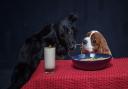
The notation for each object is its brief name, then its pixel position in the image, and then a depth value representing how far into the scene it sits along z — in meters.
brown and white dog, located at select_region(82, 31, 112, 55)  2.11
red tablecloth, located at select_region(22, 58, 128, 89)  1.49
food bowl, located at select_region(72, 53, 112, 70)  1.58
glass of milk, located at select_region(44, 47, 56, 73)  1.61
